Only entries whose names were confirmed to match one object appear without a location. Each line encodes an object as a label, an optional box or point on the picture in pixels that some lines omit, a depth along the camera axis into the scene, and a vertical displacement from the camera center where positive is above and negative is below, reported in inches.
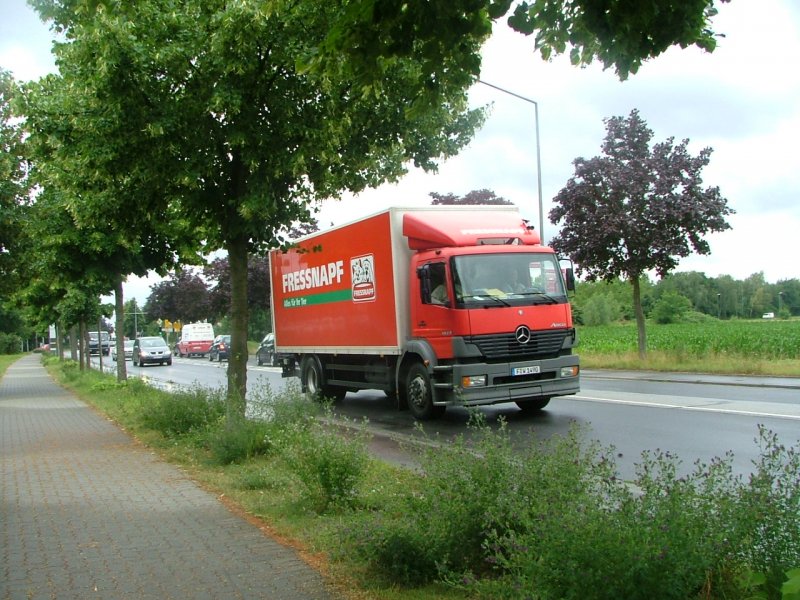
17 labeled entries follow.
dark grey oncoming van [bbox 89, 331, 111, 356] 3000.5 -21.4
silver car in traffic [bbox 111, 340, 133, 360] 2635.6 -48.0
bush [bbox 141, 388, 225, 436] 436.8 -43.5
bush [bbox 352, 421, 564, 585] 170.2 -42.8
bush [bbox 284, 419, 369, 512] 244.5 -43.1
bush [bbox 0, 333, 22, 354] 4050.2 +1.8
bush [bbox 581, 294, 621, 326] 3019.2 +17.2
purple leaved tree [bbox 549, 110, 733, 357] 839.1 +114.6
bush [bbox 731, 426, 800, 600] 136.9 -39.0
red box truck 468.4 +8.9
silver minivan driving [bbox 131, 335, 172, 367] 1867.6 -35.9
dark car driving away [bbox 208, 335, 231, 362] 1854.1 -35.6
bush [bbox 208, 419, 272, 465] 351.6 -48.6
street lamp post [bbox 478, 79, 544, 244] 1002.6 +197.0
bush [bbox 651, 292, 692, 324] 2753.4 +15.8
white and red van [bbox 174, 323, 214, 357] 2352.4 -13.5
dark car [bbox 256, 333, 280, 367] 1500.9 -39.5
